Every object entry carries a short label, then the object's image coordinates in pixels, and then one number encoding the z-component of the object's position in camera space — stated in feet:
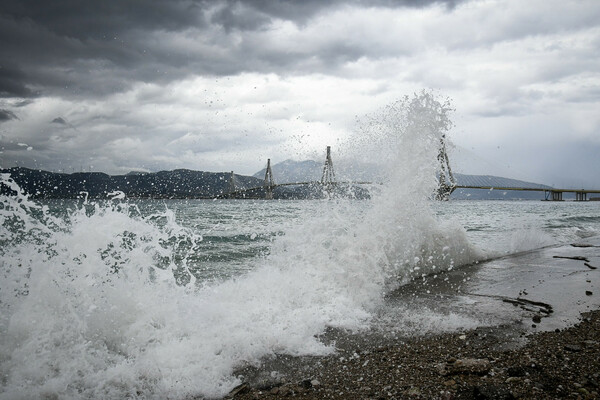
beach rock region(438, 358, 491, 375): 10.46
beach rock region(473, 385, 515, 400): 8.93
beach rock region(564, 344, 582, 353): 11.60
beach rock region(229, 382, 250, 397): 10.57
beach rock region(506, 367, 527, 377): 10.09
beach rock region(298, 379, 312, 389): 10.61
